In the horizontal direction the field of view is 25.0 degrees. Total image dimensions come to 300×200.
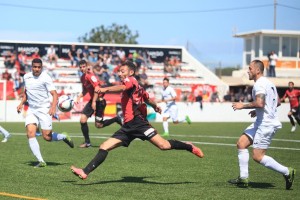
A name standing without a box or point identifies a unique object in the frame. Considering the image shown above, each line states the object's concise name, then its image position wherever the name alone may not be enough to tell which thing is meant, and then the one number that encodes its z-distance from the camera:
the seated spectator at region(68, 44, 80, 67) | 49.75
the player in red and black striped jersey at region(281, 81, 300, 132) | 30.81
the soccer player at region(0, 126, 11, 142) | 20.56
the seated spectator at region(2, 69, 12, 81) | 42.78
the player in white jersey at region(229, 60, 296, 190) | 10.49
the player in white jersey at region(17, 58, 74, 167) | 13.32
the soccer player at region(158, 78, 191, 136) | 25.74
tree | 81.69
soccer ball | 17.99
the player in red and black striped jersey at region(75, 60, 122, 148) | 18.16
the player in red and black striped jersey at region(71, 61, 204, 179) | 10.98
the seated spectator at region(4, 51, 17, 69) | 46.25
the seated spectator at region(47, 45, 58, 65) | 49.09
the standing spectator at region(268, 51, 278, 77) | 53.09
